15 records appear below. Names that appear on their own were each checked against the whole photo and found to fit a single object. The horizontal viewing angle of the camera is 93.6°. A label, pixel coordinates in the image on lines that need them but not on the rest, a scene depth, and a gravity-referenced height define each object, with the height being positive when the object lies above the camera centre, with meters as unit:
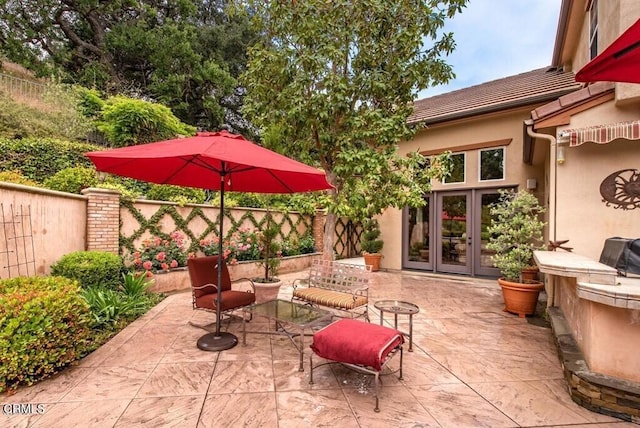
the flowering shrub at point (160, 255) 5.77 -0.85
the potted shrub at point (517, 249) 4.95 -0.56
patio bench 4.09 -1.11
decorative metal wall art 4.15 +0.40
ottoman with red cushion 2.48 -1.12
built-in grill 3.13 -0.42
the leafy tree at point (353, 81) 4.84 +2.29
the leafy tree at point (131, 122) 8.34 +2.59
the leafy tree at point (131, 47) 12.44 +7.16
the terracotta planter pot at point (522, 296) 4.88 -1.31
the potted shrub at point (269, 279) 5.14 -1.16
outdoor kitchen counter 2.39 -0.88
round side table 3.41 -1.10
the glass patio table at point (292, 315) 3.28 -1.21
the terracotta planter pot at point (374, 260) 9.32 -1.41
